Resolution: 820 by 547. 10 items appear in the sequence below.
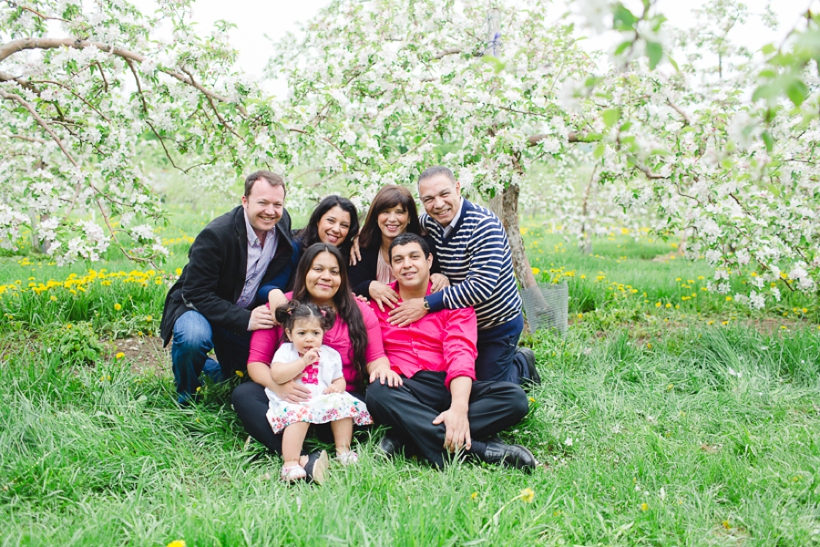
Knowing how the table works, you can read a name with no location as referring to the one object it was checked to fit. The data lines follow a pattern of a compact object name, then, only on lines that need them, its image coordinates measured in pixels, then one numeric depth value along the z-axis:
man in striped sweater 3.14
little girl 2.75
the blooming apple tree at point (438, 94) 3.96
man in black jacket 3.14
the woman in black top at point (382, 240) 3.27
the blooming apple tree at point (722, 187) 4.11
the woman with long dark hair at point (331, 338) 2.92
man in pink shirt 2.83
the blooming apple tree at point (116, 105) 3.36
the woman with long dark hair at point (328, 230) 3.33
